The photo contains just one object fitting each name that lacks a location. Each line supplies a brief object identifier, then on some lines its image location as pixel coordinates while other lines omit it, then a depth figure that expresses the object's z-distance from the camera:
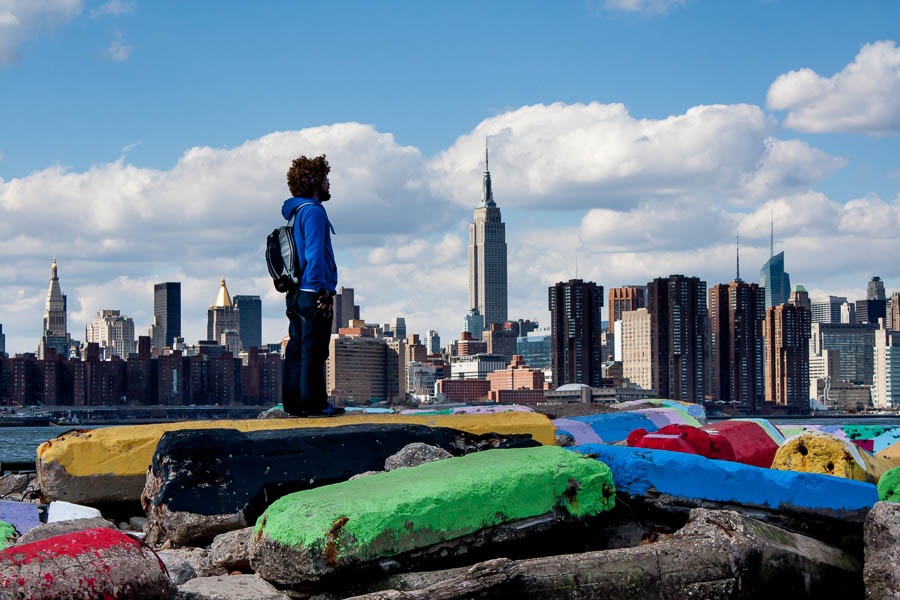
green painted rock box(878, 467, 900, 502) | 7.45
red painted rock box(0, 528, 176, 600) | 4.88
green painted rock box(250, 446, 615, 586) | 5.62
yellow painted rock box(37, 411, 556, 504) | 8.61
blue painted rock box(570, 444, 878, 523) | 6.88
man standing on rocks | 10.04
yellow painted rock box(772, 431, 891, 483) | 8.51
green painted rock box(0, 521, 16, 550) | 6.61
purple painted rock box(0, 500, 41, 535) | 8.13
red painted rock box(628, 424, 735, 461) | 9.00
